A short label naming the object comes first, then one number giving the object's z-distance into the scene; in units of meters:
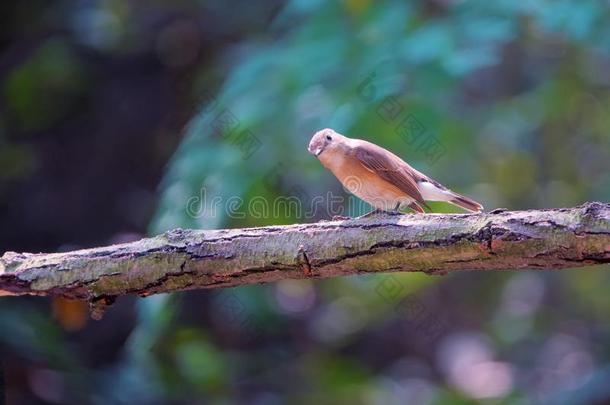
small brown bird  9.76
